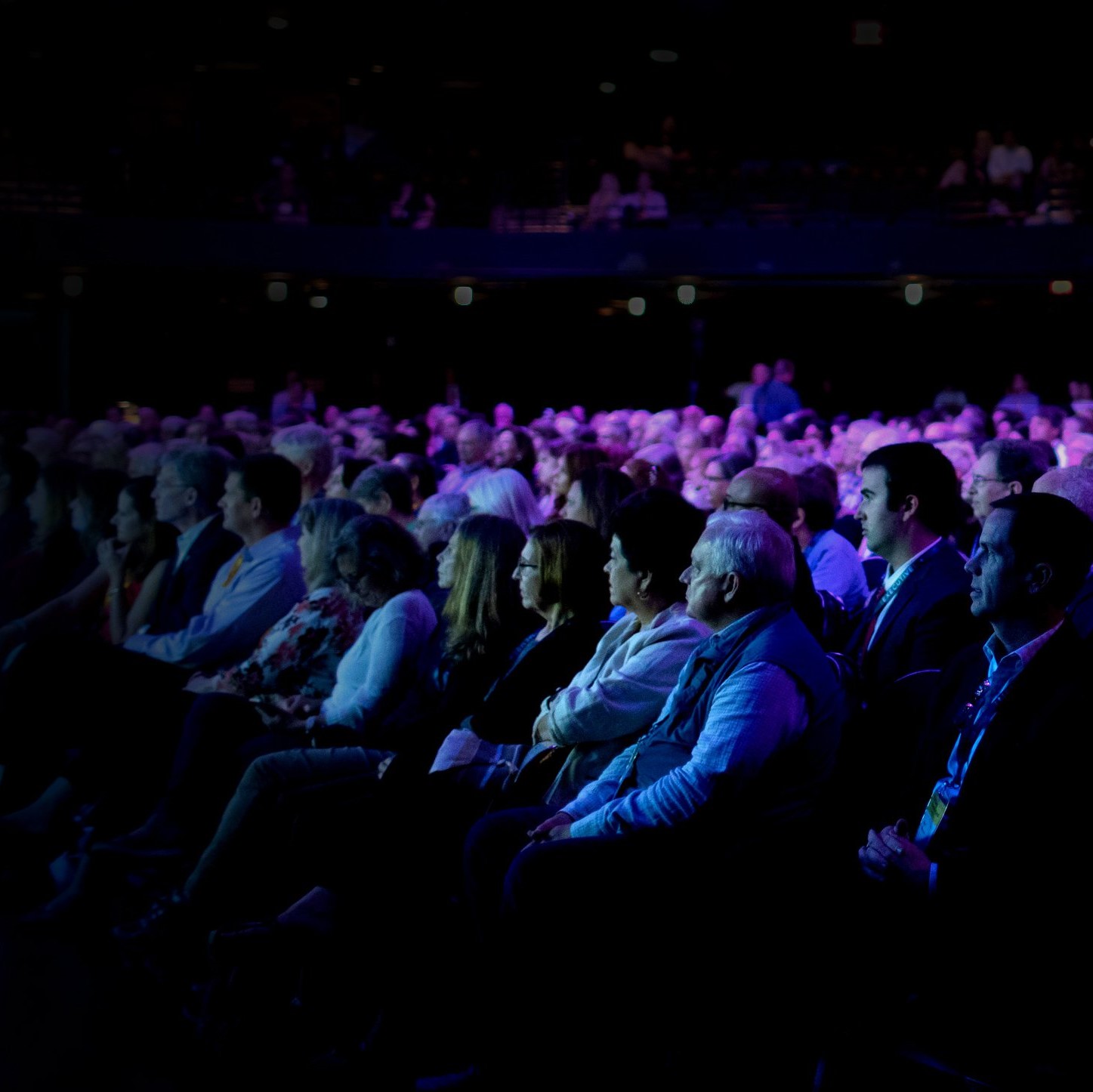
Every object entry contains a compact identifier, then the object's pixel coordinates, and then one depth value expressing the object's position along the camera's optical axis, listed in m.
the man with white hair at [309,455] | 5.96
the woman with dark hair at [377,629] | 3.60
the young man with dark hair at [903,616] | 2.84
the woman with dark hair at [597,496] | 4.34
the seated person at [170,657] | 4.02
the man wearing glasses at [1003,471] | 4.28
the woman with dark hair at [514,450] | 7.36
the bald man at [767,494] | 3.74
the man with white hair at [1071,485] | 3.46
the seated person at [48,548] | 4.84
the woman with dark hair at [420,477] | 6.15
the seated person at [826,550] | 4.41
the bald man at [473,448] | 7.53
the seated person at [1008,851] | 2.29
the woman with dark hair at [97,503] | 4.89
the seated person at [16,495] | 4.96
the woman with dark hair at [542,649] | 3.23
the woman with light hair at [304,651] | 3.86
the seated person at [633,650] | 2.89
